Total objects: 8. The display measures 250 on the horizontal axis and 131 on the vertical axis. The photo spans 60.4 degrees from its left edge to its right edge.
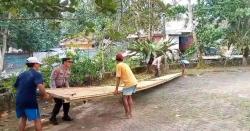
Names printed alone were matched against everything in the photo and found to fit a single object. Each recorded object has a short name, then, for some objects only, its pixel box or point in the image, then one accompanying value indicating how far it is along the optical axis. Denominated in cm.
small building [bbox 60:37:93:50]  905
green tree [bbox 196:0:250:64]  1131
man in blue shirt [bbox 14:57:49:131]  396
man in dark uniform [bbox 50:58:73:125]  491
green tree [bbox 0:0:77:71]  359
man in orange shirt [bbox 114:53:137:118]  490
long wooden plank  460
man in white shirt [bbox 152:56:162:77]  878
